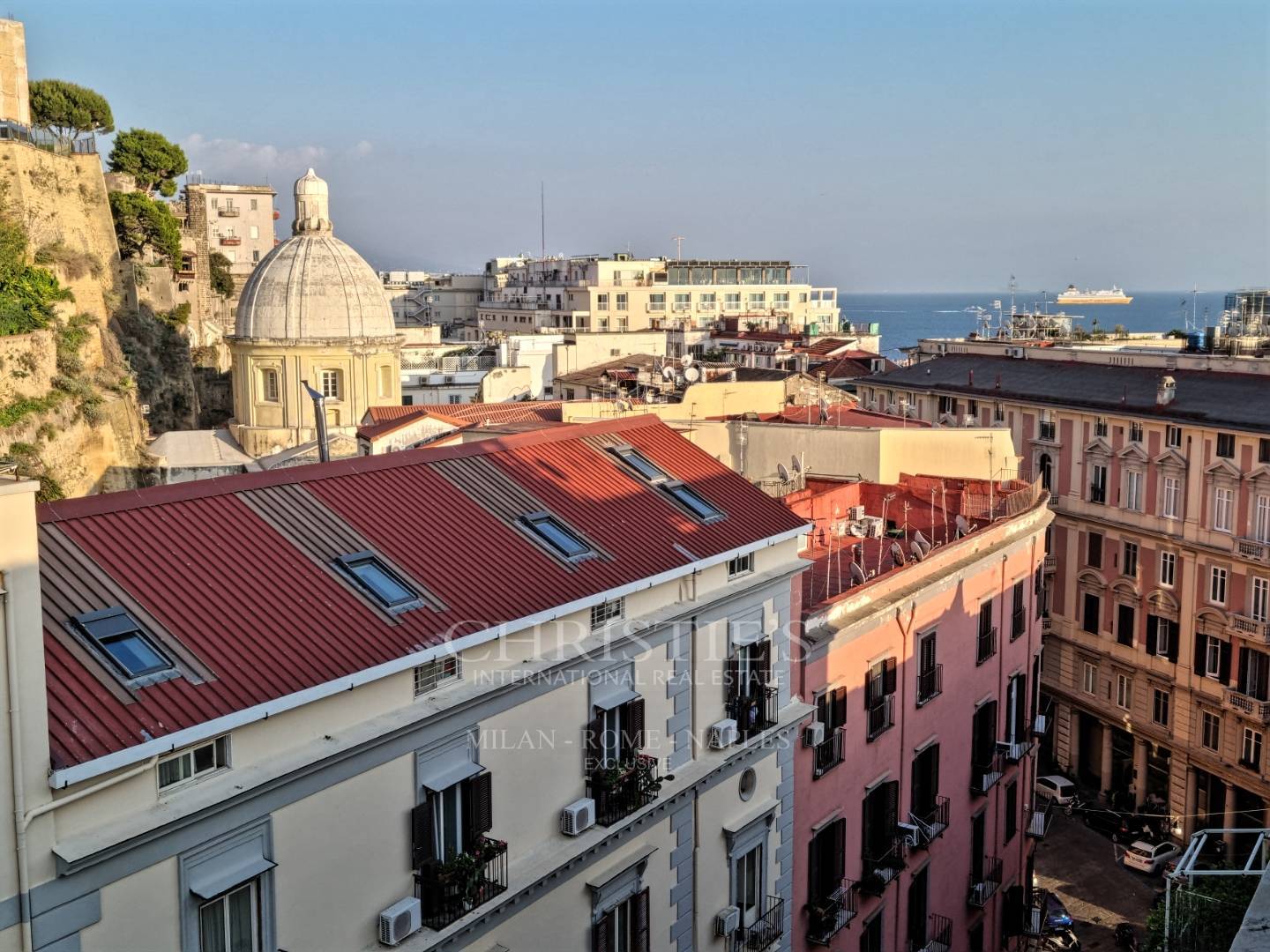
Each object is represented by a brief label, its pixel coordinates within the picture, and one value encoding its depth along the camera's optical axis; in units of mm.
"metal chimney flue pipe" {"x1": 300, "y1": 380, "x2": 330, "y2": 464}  21388
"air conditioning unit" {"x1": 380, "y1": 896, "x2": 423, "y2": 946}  13203
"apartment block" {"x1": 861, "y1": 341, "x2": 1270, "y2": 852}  41281
